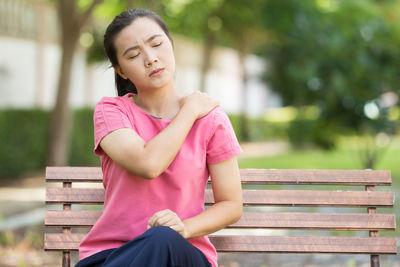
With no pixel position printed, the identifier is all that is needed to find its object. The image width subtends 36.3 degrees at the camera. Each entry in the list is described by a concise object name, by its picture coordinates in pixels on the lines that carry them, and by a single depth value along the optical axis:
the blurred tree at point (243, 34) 18.86
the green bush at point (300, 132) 22.05
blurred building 12.45
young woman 2.23
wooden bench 2.81
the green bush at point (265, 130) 23.95
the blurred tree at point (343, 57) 10.38
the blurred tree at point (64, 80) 10.06
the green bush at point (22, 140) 11.11
